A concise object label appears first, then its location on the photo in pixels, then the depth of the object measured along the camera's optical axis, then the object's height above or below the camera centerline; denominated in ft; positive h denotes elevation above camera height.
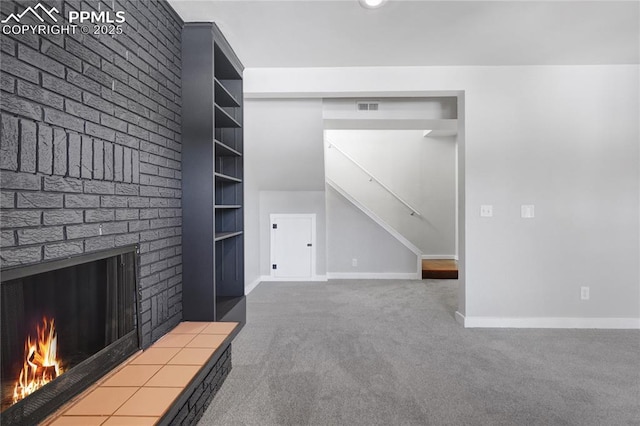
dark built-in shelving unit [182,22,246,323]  7.45 +0.97
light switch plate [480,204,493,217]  10.44 +0.03
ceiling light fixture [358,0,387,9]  6.80 +4.42
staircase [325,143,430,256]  20.42 +1.13
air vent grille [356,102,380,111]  12.31 +4.06
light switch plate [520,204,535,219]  10.42 +0.03
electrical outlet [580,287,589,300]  10.48 -2.62
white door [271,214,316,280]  17.08 -1.80
